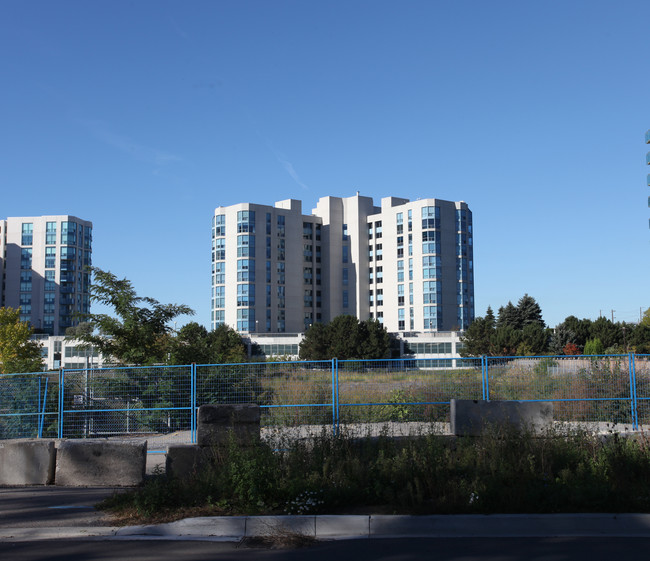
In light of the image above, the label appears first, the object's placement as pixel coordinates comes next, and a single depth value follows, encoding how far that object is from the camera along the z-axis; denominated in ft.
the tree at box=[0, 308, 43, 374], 187.73
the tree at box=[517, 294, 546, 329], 313.53
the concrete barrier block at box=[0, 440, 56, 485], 35.42
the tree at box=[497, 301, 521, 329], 313.53
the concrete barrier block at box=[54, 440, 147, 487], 34.58
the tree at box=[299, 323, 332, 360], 286.87
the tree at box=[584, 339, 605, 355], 186.93
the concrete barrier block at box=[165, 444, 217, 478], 32.22
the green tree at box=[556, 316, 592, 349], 257.55
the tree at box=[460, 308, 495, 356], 255.09
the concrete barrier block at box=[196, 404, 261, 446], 32.99
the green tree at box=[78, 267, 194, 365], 67.82
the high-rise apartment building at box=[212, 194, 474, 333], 364.58
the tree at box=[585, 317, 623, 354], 248.73
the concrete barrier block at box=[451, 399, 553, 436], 35.17
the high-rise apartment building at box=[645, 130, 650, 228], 282.36
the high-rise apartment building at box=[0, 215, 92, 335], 428.15
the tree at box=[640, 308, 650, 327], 282.15
